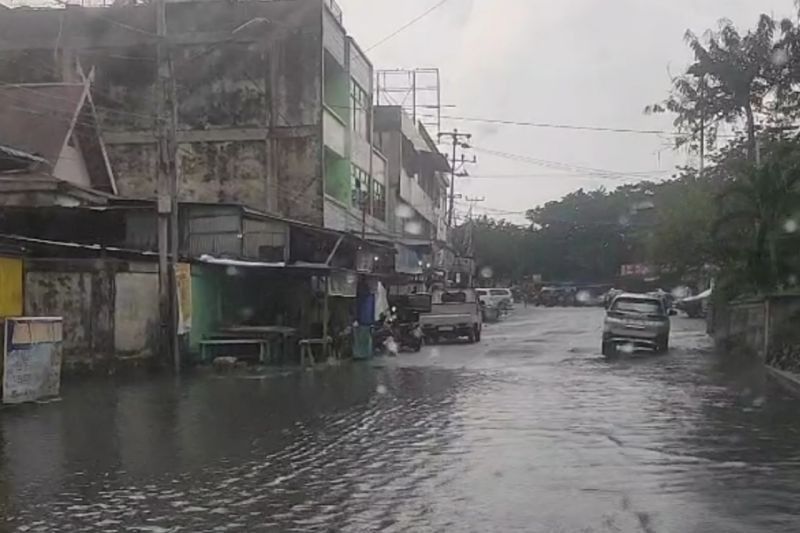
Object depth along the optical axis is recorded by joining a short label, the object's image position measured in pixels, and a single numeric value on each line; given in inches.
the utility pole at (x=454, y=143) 2999.5
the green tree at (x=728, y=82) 1596.9
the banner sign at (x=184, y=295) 943.3
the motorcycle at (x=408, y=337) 1332.4
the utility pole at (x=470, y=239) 3688.5
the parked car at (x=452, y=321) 1498.5
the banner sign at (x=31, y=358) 620.4
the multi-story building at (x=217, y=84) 1386.6
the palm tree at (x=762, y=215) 1093.1
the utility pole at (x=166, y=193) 909.2
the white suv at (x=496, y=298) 2409.0
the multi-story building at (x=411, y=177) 2012.8
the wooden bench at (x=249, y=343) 1007.6
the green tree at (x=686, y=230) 1556.3
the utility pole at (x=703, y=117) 1737.2
